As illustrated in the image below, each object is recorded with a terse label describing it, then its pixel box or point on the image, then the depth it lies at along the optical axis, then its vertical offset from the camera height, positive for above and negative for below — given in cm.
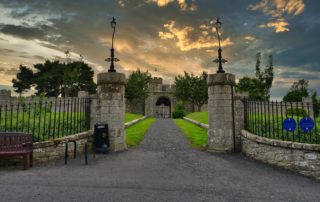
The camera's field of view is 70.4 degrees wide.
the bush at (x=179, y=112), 4344 -69
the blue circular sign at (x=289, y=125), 766 -58
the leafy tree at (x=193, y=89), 4344 +370
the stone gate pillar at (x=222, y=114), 974 -26
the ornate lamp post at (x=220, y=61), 1033 +217
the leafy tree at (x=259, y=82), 4605 +543
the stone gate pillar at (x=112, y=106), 962 +12
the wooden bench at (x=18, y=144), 681 -109
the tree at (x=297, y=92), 4675 +363
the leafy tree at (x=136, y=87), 4322 +412
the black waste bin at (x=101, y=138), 911 -118
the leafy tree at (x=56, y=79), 4350 +593
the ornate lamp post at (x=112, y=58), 1018 +230
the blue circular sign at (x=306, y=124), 740 -53
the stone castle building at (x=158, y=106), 4632 +93
